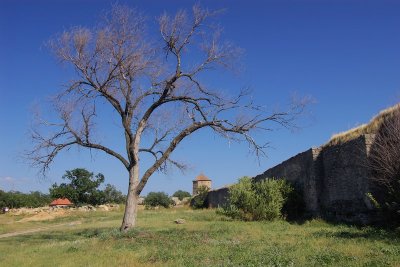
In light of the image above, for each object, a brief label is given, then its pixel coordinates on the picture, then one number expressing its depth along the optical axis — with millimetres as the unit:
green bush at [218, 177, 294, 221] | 21062
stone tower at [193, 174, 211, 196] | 79562
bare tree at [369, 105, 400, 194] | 13203
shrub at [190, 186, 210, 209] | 50812
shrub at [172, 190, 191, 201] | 123600
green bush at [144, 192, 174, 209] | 65938
